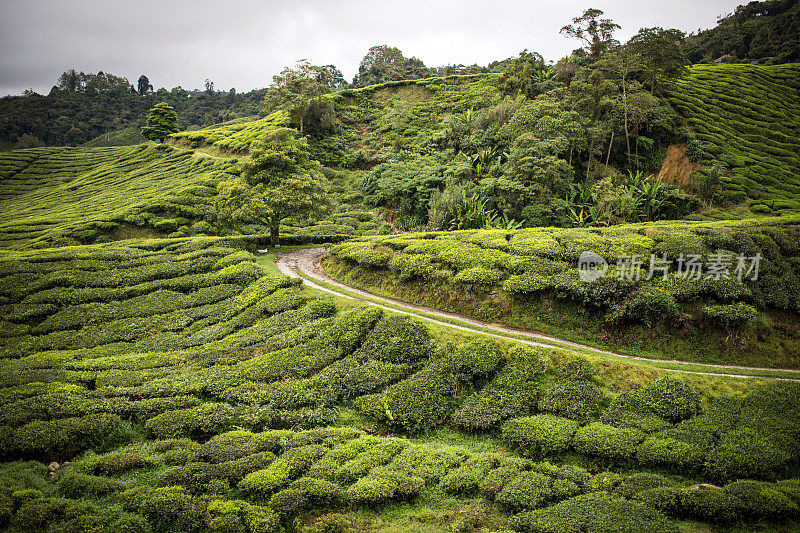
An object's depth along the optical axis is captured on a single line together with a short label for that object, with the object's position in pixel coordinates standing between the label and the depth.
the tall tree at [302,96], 46.22
